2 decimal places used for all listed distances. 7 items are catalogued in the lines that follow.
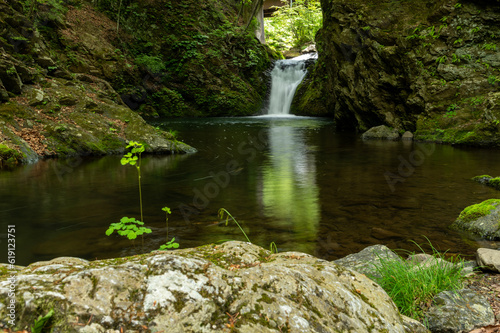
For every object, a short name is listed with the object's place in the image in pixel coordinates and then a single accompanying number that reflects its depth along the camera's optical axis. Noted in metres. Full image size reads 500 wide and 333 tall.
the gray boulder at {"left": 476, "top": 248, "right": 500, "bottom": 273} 2.88
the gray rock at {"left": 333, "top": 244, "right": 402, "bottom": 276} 2.93
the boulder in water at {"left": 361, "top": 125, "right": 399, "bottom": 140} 14.14
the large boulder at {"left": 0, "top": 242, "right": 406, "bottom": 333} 1.31
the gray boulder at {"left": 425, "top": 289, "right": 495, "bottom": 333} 2.13
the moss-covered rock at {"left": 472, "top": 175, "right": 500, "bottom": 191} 6.28
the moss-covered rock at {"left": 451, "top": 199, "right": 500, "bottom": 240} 4.21
